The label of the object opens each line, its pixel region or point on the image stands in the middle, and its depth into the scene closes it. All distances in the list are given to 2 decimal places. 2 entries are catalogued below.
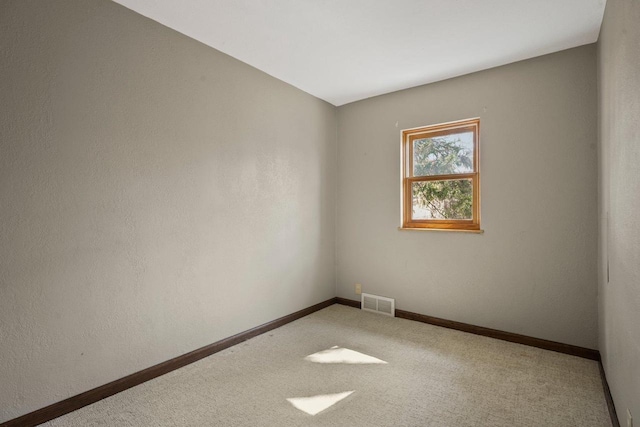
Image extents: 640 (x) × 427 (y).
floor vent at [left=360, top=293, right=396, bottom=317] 3.74
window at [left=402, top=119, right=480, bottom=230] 3.32
